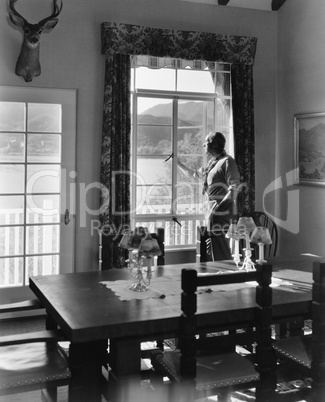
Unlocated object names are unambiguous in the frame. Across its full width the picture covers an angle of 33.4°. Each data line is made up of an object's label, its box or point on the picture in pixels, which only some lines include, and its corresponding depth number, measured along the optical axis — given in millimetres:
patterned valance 5469
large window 5855
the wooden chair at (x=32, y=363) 2549
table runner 2977
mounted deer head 4961
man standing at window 5203
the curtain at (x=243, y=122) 6113
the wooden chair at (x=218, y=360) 2479
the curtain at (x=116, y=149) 5516
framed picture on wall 5738
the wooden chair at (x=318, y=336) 2646
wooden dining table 2520
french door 5215
